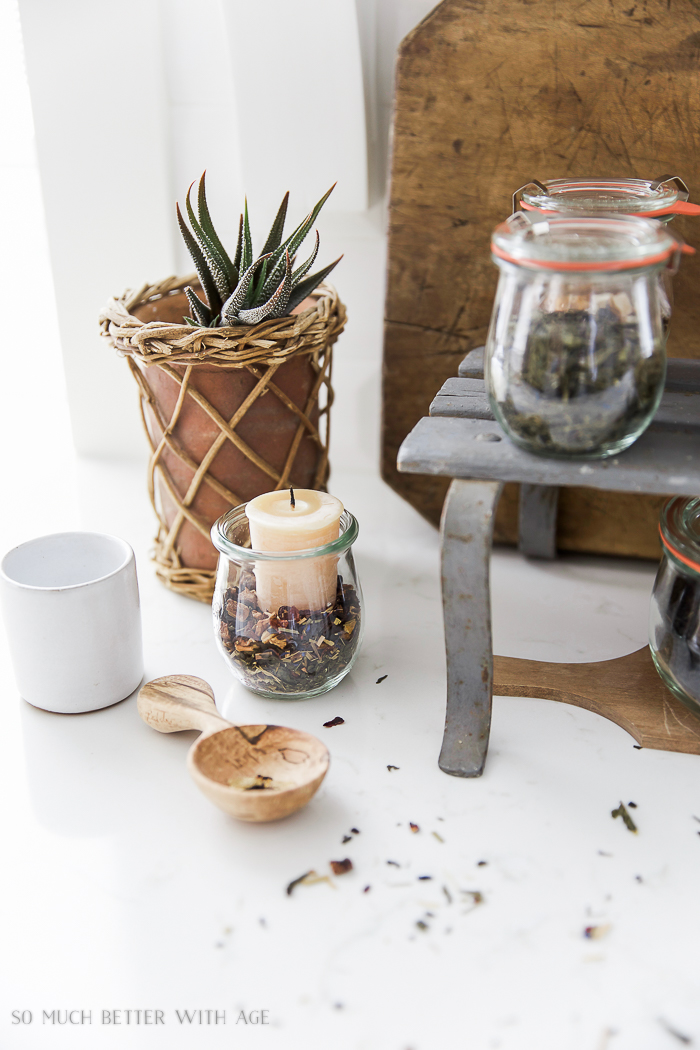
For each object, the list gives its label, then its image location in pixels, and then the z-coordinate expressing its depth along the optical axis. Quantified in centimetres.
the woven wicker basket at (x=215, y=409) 71
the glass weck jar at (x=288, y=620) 65
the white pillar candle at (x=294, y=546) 64
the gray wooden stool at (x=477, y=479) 54
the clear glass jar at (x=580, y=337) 50
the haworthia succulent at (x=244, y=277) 72
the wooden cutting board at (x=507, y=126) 74
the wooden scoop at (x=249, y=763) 55
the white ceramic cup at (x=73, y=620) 62
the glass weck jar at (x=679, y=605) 62
